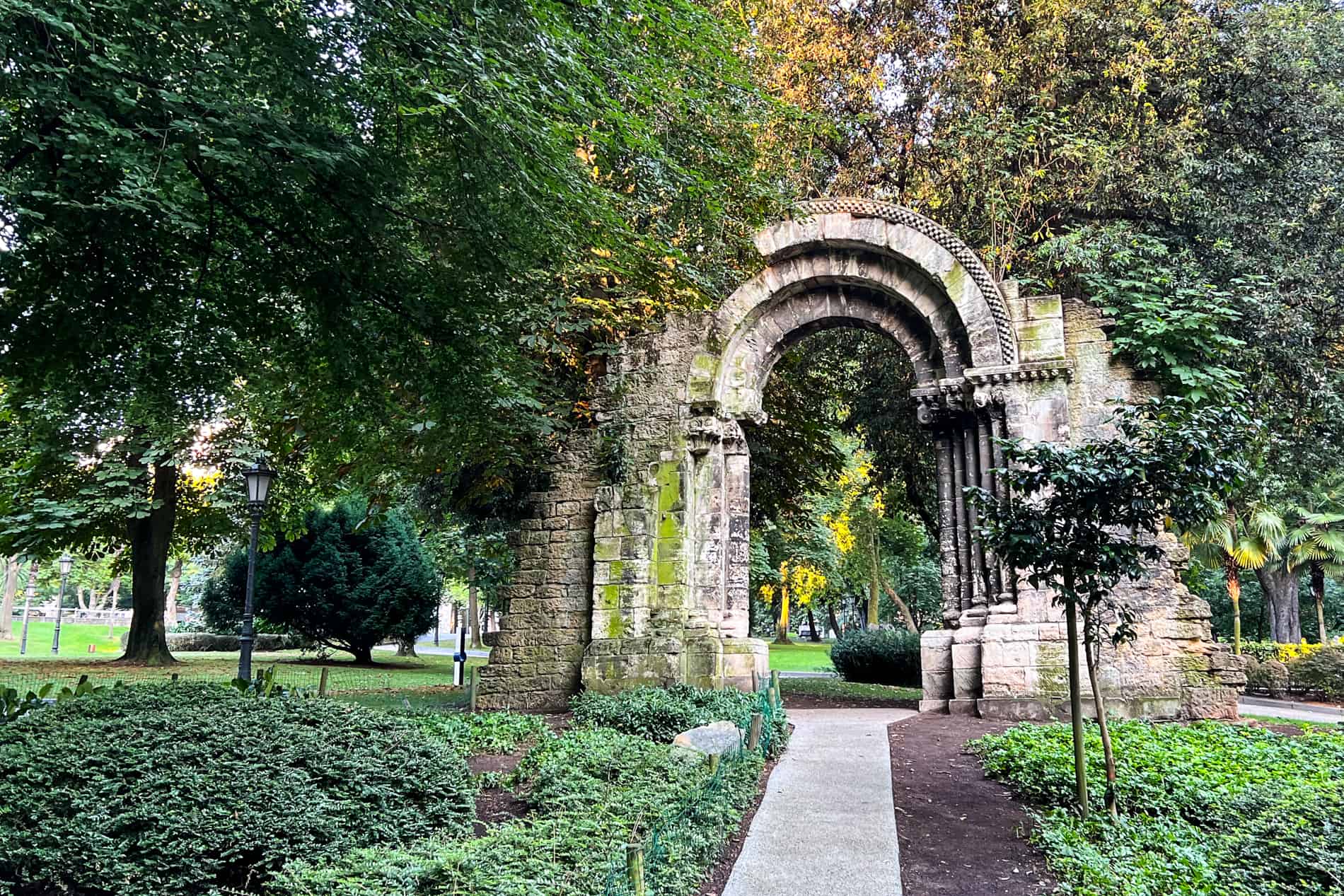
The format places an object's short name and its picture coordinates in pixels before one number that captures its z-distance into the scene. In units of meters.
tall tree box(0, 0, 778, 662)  5.01
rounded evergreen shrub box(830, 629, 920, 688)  17.47
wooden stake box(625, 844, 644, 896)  3.23
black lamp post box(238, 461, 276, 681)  9.82
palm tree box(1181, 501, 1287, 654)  20.73
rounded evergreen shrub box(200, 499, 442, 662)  19.33
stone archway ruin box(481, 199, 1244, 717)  9.19
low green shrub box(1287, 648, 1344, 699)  16.44
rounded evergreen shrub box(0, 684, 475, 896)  3.83
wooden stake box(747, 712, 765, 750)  6.81
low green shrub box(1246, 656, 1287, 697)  17.12
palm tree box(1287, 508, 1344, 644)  23.22
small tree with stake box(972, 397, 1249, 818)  5.37
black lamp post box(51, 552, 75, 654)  27.30
